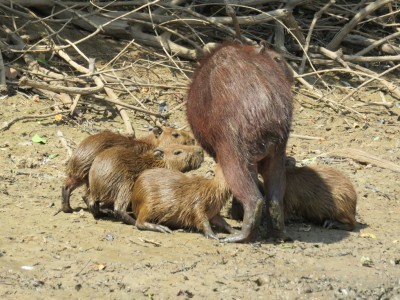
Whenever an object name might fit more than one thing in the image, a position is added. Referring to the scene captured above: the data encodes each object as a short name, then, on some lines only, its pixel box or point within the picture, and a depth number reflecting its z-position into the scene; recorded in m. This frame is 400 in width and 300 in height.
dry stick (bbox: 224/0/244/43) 20.03
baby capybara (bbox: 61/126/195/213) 13.60
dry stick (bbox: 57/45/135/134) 17.50
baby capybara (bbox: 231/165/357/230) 13.96
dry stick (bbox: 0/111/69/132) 16.73
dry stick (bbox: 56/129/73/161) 16.09
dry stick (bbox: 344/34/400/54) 23.67
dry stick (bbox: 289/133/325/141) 18.75
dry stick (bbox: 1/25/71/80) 18.50
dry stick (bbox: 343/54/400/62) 22.28
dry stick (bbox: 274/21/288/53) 22.48
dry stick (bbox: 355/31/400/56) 22.86
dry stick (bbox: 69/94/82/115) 17.61
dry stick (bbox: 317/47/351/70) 21.95
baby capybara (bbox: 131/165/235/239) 12.95
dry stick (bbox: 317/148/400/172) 17.37
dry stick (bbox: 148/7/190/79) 20.59
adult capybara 12.39
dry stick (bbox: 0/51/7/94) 17.81
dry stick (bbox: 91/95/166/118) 17.25
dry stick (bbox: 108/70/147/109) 17.98
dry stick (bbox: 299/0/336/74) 21.73
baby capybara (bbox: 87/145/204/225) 13.16
